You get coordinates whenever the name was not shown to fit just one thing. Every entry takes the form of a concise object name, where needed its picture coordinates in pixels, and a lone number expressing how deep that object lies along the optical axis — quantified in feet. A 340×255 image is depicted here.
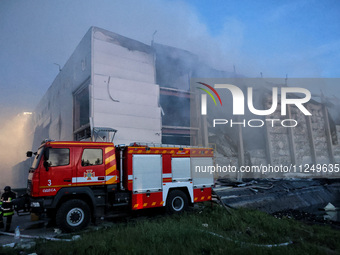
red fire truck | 19.88
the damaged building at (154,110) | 46.62
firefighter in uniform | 21.13
